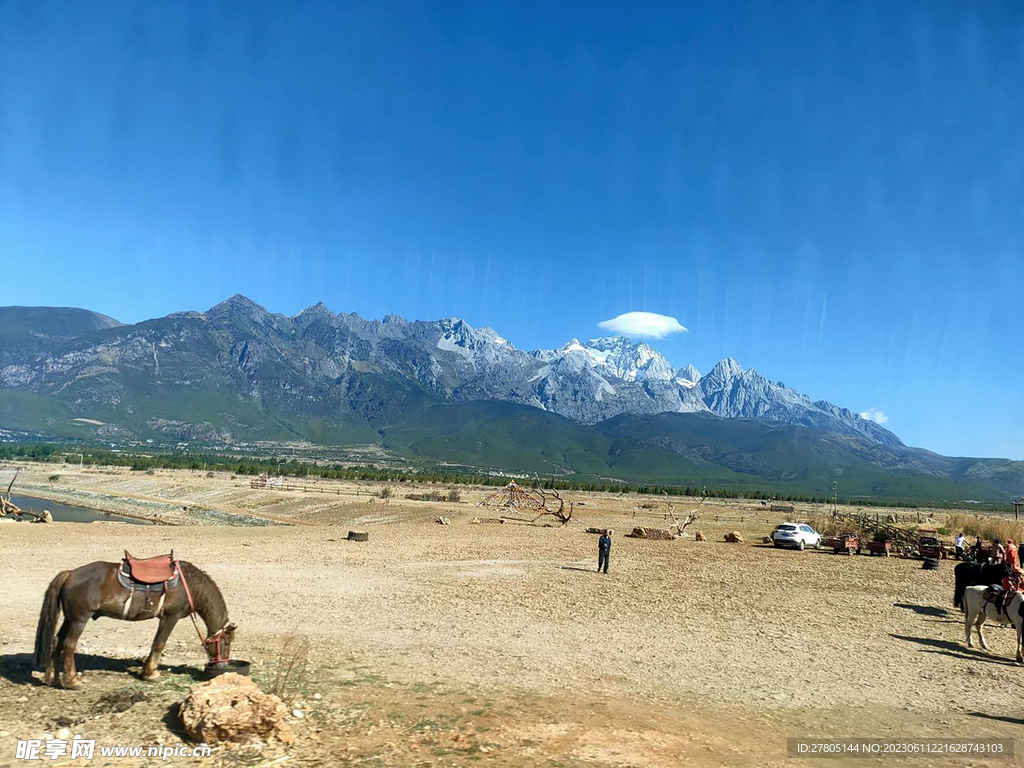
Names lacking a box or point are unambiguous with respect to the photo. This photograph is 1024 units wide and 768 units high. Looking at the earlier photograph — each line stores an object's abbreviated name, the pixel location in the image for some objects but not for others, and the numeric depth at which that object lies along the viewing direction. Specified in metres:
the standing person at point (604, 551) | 25.48
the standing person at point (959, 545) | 33.13
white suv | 38.16
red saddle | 10.17
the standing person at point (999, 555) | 18.51
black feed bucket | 10.31
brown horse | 9.65
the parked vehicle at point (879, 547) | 35.19
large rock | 8.19
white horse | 14.88
